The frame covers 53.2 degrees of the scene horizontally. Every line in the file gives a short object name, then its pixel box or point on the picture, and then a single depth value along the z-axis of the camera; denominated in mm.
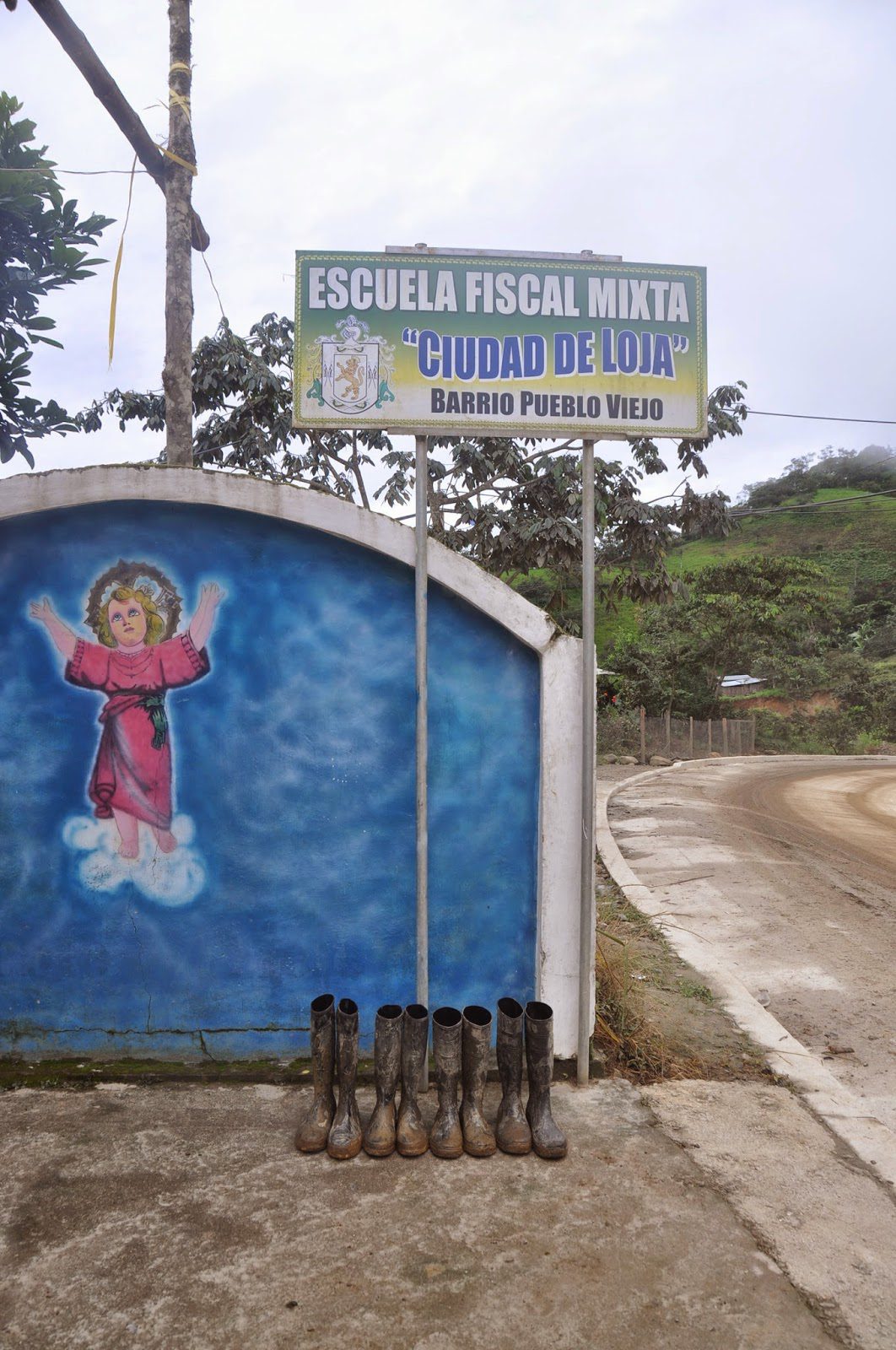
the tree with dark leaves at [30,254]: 8594
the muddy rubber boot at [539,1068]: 3475
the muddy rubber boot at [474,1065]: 3453
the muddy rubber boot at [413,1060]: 3477
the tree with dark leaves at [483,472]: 10672
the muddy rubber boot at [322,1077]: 3420
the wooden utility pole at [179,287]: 7609
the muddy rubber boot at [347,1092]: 3338
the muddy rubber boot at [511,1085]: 3391
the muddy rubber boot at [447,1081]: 3393
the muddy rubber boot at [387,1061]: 3484
